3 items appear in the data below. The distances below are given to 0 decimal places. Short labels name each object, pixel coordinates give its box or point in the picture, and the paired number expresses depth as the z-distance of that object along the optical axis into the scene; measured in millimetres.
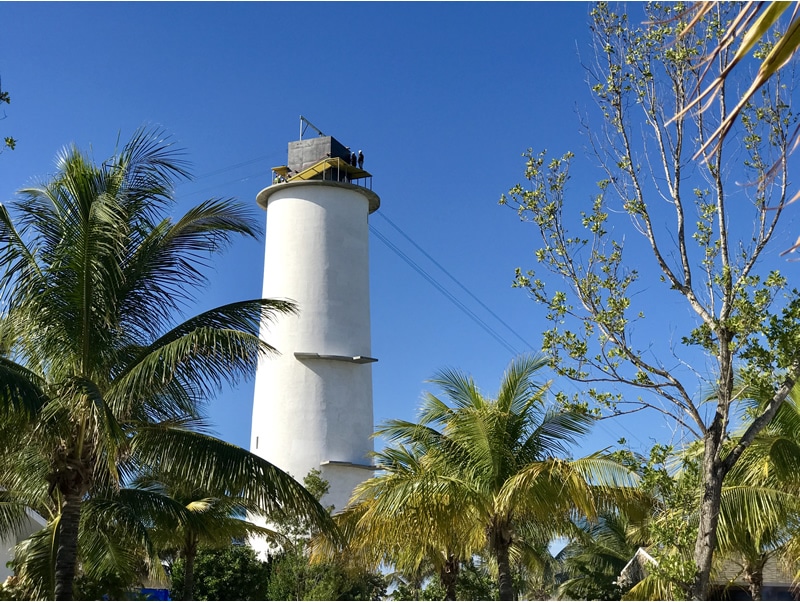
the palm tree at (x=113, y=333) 12312
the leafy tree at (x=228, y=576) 27641
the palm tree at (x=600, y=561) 31609
